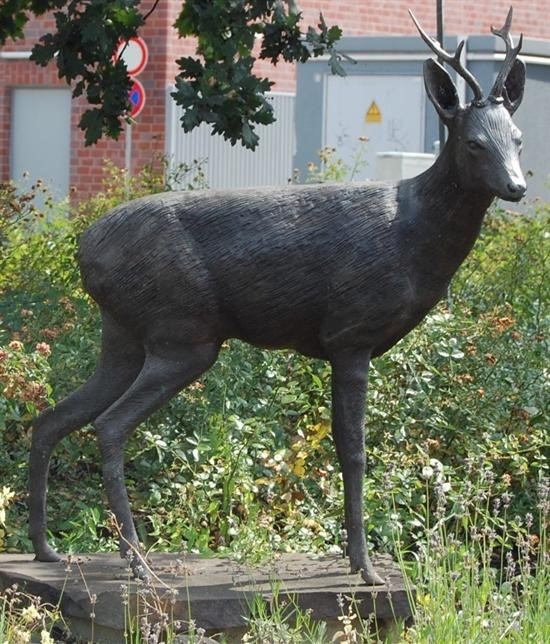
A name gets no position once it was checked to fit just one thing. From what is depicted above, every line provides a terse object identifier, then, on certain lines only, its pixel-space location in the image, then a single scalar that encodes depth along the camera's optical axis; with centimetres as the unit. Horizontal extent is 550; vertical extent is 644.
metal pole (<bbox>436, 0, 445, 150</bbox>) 1392
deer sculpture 963
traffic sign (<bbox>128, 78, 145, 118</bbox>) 2767
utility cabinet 2597
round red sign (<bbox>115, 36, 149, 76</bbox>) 2757
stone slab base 944
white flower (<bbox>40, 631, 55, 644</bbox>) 761
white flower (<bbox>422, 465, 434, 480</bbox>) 903
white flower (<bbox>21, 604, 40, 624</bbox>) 783
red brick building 3349
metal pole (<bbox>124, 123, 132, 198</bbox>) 1881
